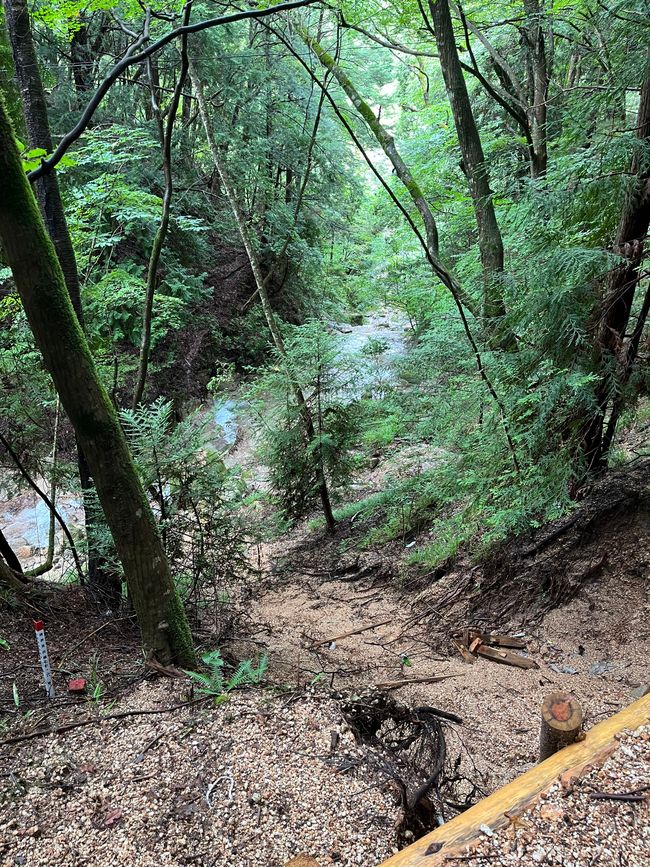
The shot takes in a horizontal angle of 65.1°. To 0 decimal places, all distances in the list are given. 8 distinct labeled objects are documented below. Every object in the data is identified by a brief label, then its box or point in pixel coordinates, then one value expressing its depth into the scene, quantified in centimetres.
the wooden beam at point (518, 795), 168
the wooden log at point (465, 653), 436
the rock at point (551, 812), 175
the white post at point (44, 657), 279
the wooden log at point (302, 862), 154
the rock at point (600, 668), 379
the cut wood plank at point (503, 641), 439
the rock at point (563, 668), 391
